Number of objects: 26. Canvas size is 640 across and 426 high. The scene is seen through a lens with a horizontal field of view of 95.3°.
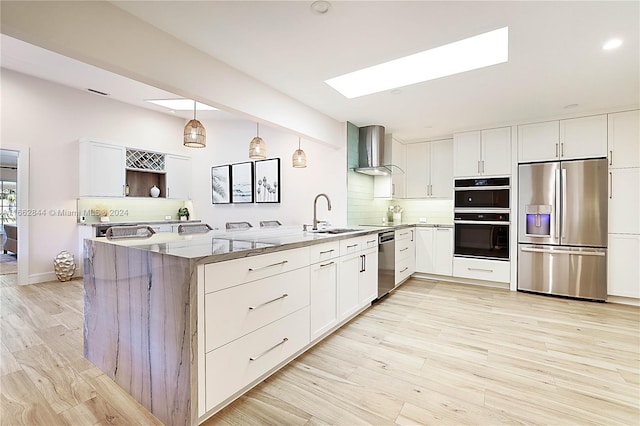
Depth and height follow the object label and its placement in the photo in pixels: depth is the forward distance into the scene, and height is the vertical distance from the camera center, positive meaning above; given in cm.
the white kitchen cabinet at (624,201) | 353 +15
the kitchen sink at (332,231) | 305 -20
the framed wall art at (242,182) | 562 +59
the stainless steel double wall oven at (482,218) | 423 -7
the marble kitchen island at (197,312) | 145 -60
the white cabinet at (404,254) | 417 -62
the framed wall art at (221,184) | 593 +59
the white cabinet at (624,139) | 352 +91
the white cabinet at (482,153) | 423 +91
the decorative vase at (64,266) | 450 -83
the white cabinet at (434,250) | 462 -60
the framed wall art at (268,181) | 519 +58
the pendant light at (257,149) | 360 +79
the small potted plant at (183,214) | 631 -3
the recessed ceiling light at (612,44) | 220 +131
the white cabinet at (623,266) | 353 -64
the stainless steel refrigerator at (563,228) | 365 -19
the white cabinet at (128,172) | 481 +77
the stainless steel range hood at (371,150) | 435 +95
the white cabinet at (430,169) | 491 +76
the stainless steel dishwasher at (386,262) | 359 -63
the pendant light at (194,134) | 290 +78
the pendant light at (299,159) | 392 +73
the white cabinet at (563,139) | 369 +98
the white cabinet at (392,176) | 478 +62
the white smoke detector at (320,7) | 182 +131
